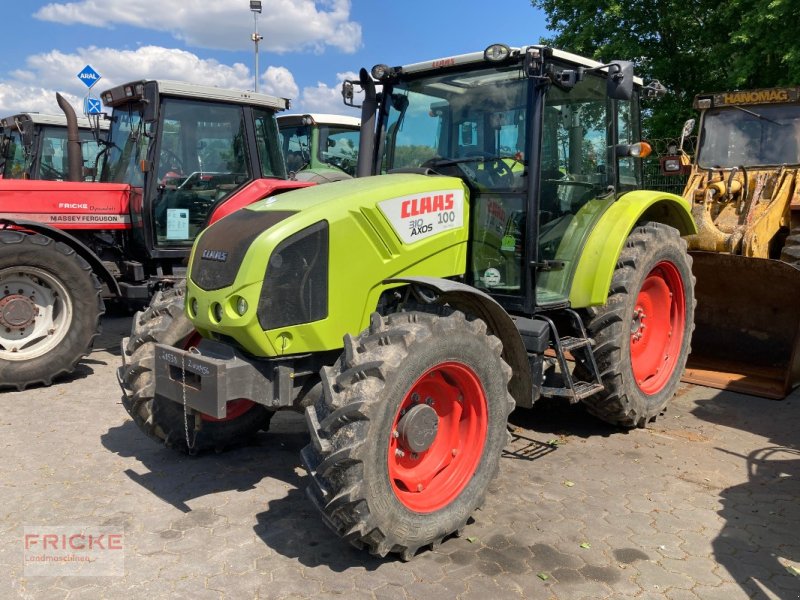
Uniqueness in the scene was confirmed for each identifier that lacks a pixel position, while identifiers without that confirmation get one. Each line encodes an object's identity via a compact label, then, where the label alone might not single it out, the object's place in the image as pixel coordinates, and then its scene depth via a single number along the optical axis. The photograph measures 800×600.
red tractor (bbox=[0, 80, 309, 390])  6.27
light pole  15.36
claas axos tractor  3.29
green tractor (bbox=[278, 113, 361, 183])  10.11
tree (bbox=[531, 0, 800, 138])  13.66
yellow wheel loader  6.12
